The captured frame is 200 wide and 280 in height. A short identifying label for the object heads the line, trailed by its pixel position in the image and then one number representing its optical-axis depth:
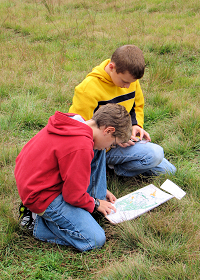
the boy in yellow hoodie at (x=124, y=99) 2.13
